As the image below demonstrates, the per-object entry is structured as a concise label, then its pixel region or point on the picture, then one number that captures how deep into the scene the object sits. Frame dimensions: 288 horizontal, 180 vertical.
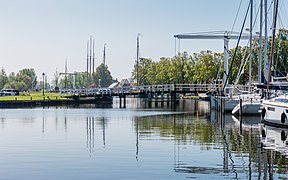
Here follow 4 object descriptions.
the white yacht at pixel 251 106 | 56.72
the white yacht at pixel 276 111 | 41.06
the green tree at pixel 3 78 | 191.88
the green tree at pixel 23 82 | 182.50
